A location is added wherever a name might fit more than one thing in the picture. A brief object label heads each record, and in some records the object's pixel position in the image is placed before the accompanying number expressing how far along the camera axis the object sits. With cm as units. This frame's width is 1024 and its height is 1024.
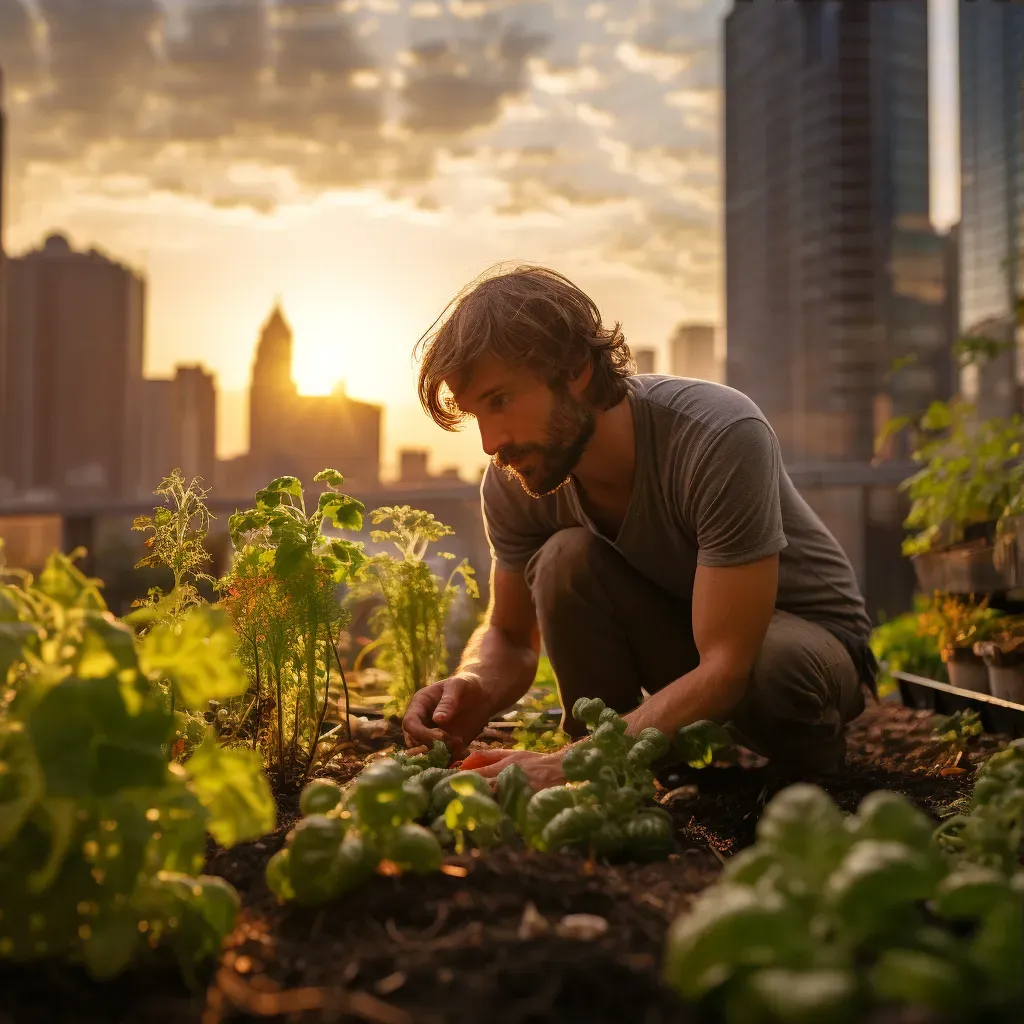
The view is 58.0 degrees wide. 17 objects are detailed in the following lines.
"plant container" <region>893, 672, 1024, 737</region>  275
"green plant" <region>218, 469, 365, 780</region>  220
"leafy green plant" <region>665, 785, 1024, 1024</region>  71
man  222
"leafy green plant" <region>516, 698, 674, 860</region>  142
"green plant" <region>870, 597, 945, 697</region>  385
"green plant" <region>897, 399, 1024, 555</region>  337
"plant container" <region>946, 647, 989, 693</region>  316
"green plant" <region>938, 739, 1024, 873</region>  123
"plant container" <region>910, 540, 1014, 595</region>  318
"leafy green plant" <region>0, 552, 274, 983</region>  92
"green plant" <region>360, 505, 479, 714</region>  289
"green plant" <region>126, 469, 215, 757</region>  211
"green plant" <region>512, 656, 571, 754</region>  271
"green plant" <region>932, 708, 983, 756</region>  272
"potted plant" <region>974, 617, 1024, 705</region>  284
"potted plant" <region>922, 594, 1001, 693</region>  311
